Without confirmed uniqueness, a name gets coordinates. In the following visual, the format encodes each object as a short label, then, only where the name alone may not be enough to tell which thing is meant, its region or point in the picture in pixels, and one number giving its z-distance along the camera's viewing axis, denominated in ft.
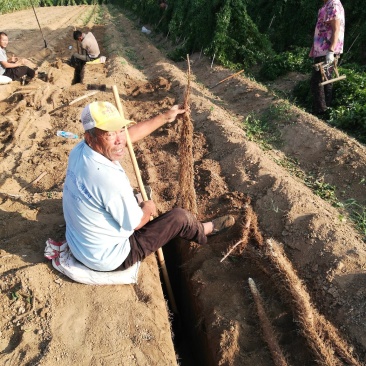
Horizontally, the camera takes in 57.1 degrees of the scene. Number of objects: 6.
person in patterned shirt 20.27
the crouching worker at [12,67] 28.81
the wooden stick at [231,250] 12.00
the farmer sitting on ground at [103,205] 8.51
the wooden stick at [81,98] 24.89
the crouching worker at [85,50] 33.81
